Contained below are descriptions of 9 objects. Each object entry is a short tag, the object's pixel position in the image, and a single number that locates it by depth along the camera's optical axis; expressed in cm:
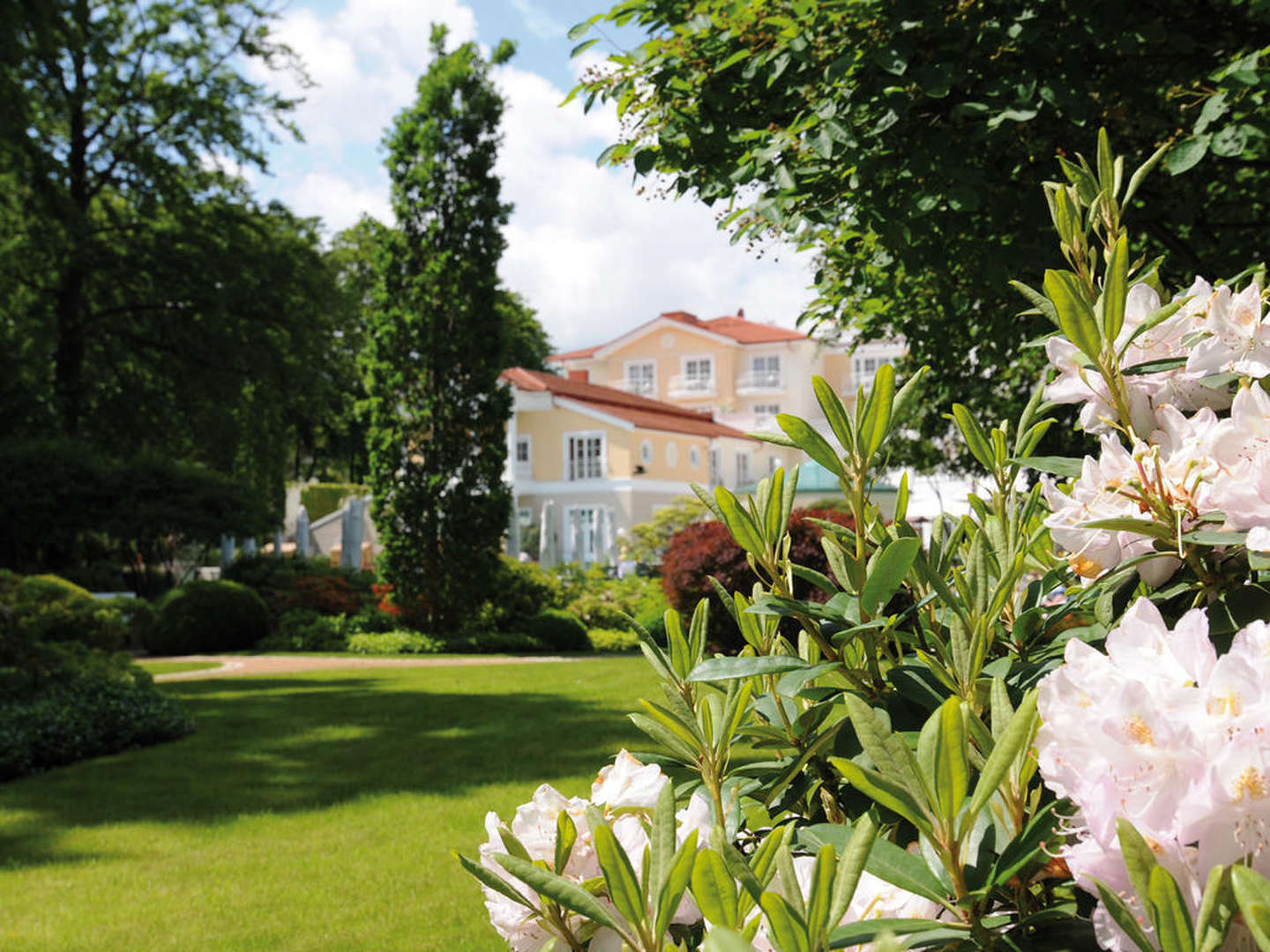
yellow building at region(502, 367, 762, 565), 3353
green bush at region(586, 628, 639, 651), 1697
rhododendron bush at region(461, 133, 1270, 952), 69
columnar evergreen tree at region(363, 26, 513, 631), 1762
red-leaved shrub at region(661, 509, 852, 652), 1062
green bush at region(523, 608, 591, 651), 1695
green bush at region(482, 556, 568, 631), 1800
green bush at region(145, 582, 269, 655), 1700
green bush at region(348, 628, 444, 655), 1636
